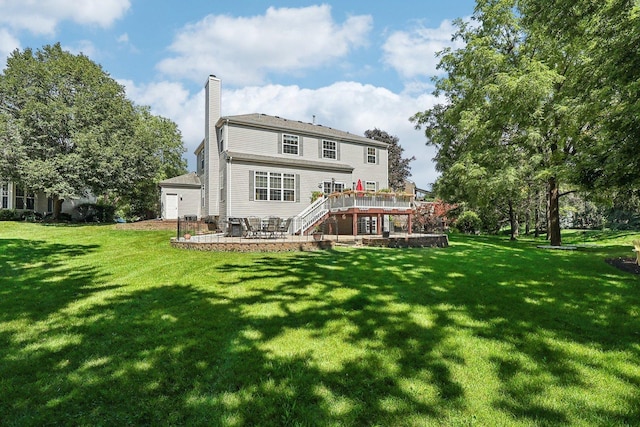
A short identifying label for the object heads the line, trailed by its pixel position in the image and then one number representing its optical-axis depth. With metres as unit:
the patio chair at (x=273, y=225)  14.54
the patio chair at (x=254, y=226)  14.83
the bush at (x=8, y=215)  26.66
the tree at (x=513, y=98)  15.27
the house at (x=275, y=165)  19.48
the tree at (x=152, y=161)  28.70
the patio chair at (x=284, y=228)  15.17
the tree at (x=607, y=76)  8.60
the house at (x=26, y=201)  28.02
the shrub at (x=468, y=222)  29.89
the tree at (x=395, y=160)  41.72
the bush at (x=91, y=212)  30.46
